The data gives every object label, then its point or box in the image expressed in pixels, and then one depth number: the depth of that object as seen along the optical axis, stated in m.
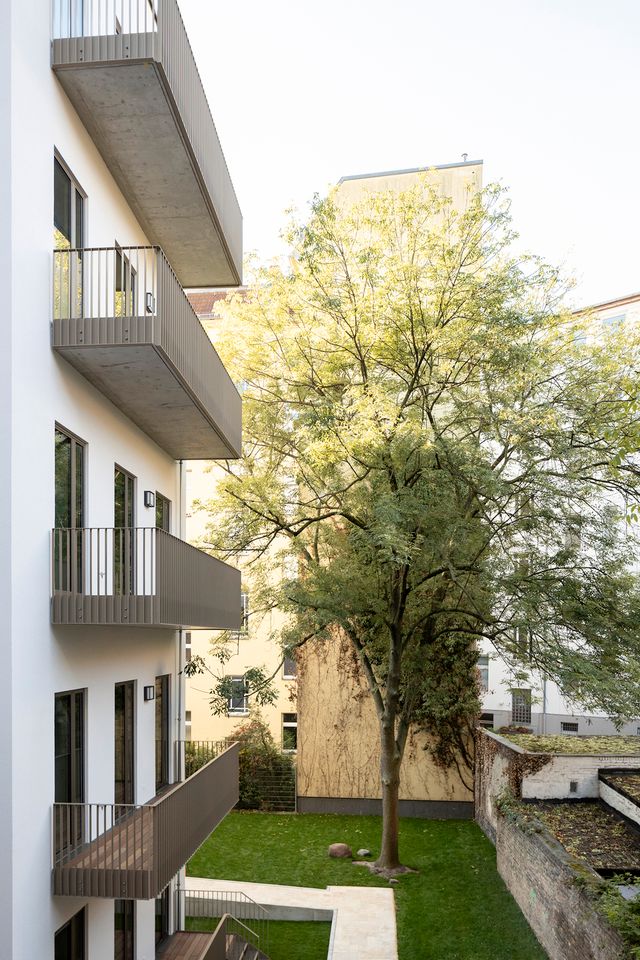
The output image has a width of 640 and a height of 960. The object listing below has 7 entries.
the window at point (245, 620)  19.69
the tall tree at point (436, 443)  15.38
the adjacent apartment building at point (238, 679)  25.12
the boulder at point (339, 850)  18.72
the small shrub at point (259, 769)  22.59
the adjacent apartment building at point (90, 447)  7.11
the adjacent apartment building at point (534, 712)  26.45
